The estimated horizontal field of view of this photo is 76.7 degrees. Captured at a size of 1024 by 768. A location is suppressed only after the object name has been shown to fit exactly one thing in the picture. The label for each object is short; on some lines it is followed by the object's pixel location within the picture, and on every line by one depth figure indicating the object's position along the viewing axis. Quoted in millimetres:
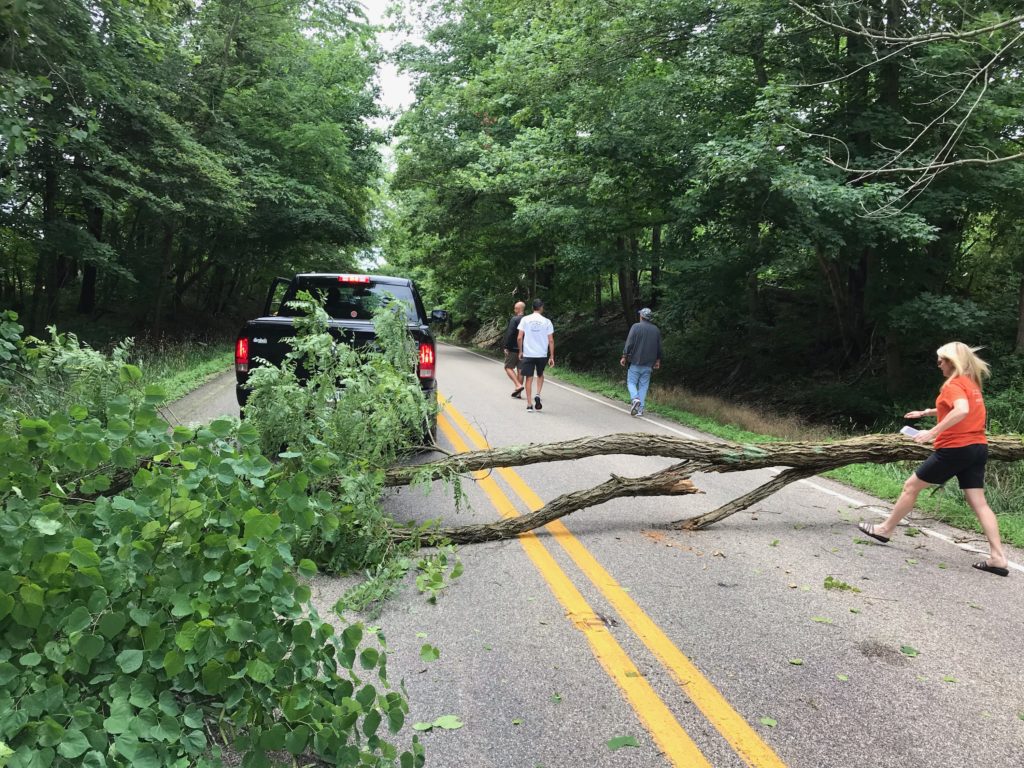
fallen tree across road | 5125
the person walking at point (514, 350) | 13684
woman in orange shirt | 4887
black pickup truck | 6398
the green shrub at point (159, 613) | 1885
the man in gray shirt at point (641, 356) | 12297
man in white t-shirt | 12117
